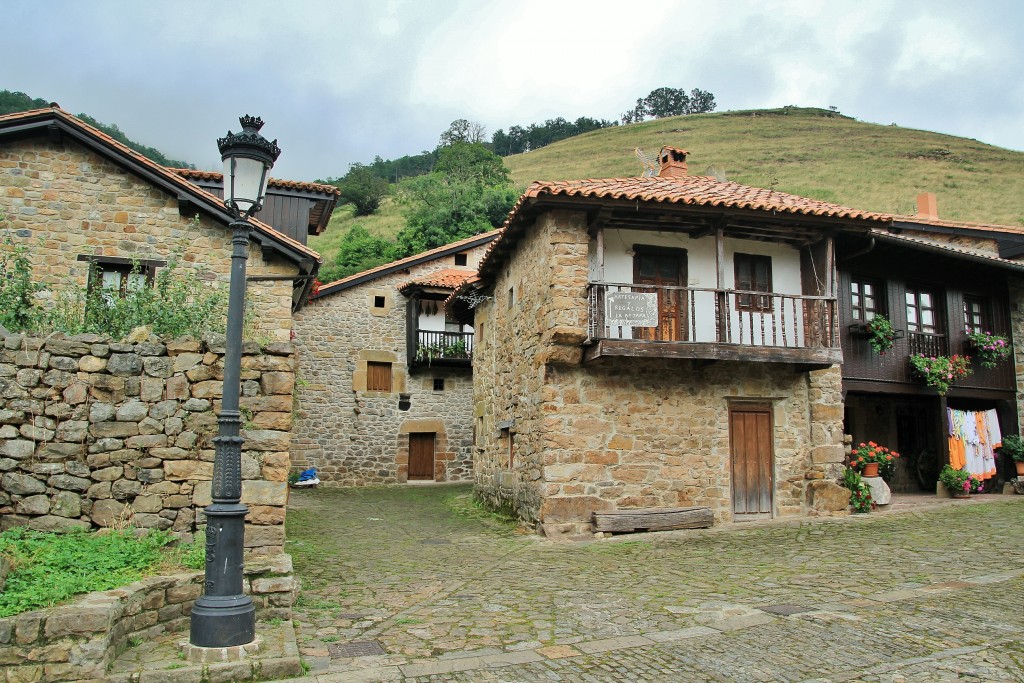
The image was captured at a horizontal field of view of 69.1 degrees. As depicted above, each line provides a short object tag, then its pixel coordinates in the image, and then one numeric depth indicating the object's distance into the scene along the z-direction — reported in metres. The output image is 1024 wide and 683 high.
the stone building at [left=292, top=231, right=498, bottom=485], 20.61
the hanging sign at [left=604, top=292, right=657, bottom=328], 10.80
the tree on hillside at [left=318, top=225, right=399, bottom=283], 34.48
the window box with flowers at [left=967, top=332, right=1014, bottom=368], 15.68
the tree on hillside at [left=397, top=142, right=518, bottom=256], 35.66
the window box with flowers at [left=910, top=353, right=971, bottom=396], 14.77
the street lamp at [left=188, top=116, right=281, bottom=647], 4.94
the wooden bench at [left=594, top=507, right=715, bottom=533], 10.65
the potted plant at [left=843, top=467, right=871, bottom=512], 12.62
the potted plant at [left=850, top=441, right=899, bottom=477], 13.15
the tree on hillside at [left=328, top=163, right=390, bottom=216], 55.66
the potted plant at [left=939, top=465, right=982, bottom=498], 14.77
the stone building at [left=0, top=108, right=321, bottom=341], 12.72
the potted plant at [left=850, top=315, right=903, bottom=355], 14.21
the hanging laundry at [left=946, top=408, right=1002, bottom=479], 15.55
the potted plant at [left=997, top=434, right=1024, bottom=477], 15.53
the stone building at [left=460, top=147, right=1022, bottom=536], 10.82
